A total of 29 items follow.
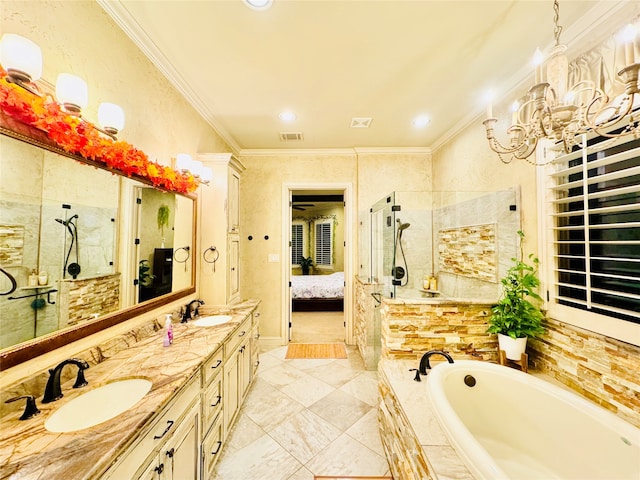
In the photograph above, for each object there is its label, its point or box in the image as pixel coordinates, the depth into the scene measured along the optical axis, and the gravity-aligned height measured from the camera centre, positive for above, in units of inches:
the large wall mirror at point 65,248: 36.6 -0.9
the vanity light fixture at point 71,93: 40.6 +25.9
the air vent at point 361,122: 104.3 +55.0
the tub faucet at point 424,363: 63.3 -31.3
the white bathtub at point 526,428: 42.4 -38.2
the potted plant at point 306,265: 292.0 -24.6
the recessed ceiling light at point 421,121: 103.5 +55.2
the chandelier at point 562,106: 34.1 +23.4
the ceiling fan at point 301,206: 269.0 +45.1
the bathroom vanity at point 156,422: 28.0 -25.2
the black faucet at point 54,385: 37.7 -22.5
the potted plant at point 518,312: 66.4 -18.9
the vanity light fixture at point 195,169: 77.4 +26.1
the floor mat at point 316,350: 125.6 -57.4
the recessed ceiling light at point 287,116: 100.7 +55.0
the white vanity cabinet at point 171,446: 32.8 -32.9
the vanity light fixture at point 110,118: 49.8 +26.5
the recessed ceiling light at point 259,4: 53.4 +54.2
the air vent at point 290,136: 117.7 +54.7
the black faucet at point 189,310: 78.6 -22.4
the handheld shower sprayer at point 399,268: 94.3 -9.3
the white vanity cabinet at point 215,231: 96.0 +5.4
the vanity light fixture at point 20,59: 33.3 +26.3
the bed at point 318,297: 197.8 -43.2
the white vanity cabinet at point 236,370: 69.2 -40.4
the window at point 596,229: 49.8 +3.9
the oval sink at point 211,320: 78.0 -25.6
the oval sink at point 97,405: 36.4 -26.8
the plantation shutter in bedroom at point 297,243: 300.2 +2.2
